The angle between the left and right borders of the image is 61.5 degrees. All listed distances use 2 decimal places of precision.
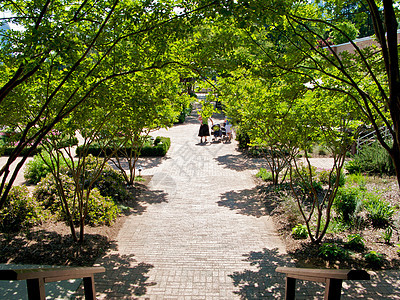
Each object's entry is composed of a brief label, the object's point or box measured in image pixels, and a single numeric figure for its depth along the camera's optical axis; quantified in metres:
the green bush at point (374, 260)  6.57
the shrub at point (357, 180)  11.16
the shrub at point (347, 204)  8.73
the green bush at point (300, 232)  8.00
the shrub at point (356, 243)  7.23
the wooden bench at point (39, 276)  2.25
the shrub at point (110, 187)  10.84
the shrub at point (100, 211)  8.69
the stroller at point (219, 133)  22.22
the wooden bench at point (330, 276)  2.42
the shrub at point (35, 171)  13.39
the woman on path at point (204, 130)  20.78
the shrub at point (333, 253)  6.86
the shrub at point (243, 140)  19.00
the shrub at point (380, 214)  8.31
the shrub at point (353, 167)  13.30
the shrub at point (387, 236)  7.38
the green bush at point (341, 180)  11.06
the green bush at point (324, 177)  12.23
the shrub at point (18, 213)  8.21
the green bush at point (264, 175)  13.22
